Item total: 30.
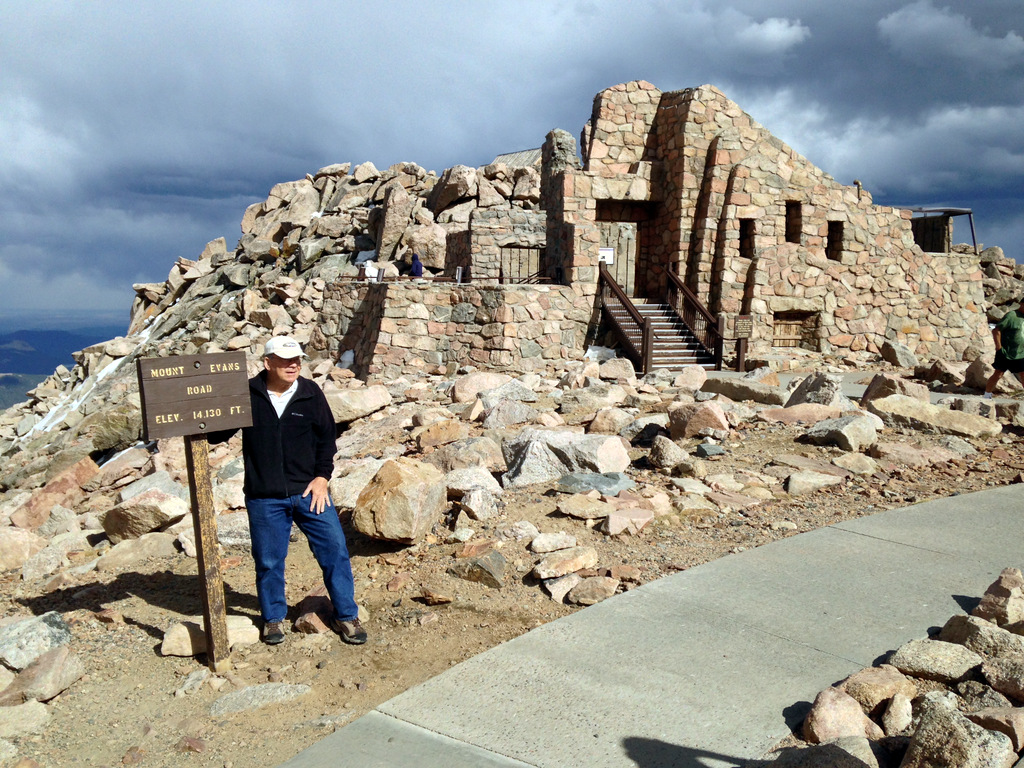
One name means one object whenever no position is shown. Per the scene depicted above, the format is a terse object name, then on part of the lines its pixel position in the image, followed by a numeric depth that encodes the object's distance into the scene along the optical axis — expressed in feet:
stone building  55.42
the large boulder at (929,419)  27.04
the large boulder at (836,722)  9.47
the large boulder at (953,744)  7.95
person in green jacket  31.65
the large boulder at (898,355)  50.19
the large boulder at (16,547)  21.25
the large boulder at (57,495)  29.84
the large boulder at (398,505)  17.33
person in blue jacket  65.00
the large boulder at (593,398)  32.48
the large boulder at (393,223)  74.74
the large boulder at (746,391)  31.95
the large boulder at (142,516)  21.35
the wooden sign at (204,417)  13.16
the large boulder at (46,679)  12.12
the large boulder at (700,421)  25.95
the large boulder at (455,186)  79.00
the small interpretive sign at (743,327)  51.29
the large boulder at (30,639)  13.01
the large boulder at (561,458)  21.77
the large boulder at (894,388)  31.24
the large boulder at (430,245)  72.59
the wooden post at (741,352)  49.32
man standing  13.85
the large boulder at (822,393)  29.84
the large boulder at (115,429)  44.73
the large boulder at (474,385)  37.41
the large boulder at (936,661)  10.56
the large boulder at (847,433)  24.45
